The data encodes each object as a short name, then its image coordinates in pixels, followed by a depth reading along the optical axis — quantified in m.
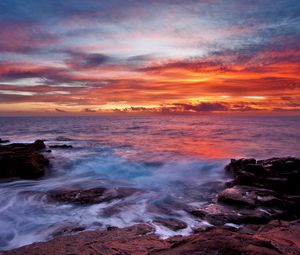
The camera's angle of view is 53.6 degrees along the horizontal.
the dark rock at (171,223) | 8.27
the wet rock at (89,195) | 10.95
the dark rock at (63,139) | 38.79
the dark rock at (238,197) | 9.64
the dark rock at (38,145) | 23.56
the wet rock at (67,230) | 7.91
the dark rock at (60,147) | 27.34
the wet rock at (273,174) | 11.47
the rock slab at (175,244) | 4.60
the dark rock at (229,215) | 8.52
